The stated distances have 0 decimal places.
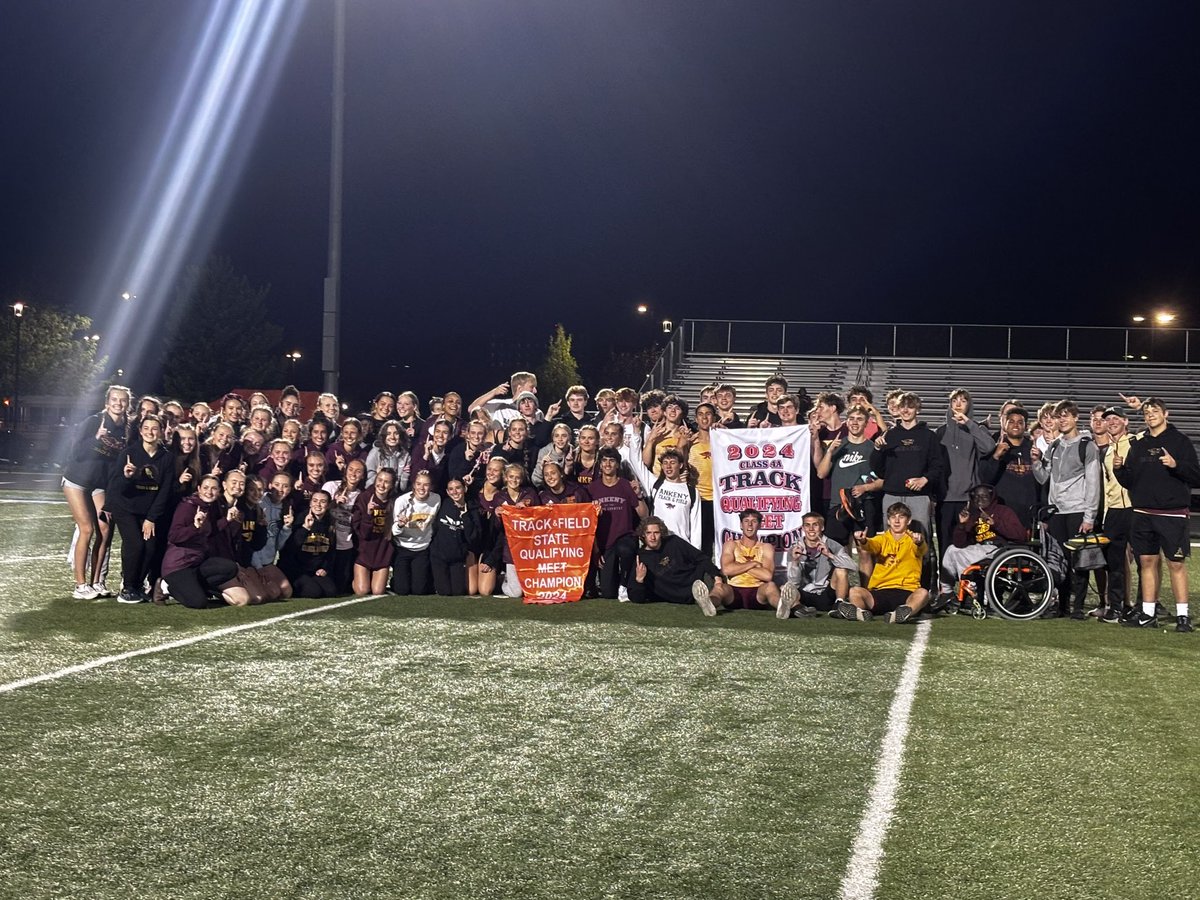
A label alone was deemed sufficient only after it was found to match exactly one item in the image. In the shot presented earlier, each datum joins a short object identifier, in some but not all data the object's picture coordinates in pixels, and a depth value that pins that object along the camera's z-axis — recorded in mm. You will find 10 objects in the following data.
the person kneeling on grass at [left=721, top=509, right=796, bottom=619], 10445
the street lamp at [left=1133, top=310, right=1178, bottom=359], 58191
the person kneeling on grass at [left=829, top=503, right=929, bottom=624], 9906
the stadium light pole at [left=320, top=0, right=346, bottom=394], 15867
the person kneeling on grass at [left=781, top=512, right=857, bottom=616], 10211
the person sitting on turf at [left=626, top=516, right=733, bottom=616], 10648
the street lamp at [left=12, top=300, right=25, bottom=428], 46912
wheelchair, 10117
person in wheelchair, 10430
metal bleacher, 36406
